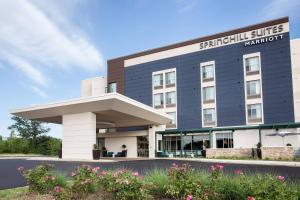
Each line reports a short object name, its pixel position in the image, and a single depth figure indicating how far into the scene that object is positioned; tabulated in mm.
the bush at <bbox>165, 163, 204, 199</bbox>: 5014
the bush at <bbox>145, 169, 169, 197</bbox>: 5601
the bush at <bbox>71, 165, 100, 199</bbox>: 5780
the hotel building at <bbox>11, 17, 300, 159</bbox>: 23758
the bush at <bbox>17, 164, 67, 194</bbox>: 6452
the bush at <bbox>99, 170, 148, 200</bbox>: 5011
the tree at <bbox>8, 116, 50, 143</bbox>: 42689
